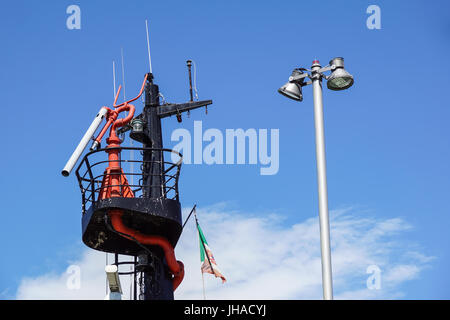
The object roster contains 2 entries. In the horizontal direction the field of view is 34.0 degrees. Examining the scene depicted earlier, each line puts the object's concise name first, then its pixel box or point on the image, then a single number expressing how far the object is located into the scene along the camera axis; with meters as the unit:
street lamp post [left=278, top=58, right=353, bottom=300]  15.32
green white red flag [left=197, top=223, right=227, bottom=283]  25.67
